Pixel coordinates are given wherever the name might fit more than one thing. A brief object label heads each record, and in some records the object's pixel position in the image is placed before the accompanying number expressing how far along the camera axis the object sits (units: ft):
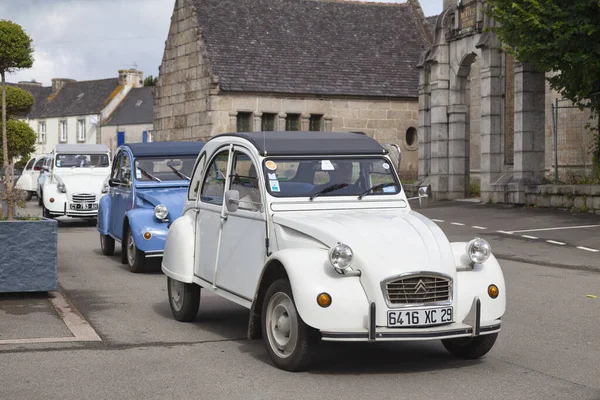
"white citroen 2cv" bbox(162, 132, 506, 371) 23.44
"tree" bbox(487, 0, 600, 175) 63.62
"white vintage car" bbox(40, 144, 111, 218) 79.10
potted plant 36.76
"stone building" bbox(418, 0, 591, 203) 79.71
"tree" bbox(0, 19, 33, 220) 51.37
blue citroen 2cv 46.93
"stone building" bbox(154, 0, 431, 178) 134.10
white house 255.70
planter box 36.73
